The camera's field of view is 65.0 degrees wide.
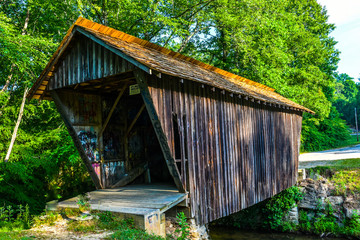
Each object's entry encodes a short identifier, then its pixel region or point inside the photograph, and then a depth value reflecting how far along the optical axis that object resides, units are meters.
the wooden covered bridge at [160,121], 5.58
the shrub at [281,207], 12.26
